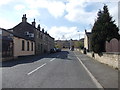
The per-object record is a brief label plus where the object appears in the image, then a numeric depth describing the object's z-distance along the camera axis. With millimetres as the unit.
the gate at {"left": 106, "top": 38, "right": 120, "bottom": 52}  9316
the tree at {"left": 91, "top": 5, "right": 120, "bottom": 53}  10426
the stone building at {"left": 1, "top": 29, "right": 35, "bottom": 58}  12176
